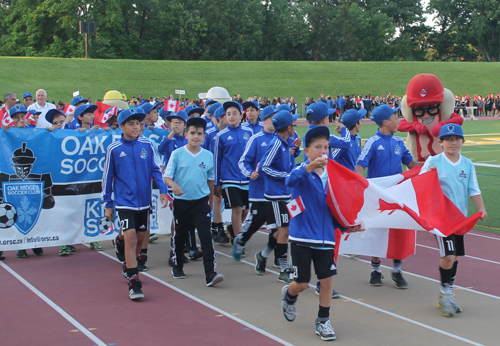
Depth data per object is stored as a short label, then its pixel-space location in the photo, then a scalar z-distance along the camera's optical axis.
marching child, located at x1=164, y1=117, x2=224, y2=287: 7.17
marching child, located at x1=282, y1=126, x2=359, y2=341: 5.35
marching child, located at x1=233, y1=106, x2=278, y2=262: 7.98
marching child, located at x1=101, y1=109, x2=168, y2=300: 6.75
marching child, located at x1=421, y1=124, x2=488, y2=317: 5.97
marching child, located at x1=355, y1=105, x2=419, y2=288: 7.26
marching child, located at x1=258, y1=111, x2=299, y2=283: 7.18
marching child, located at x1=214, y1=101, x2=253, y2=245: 9.05
